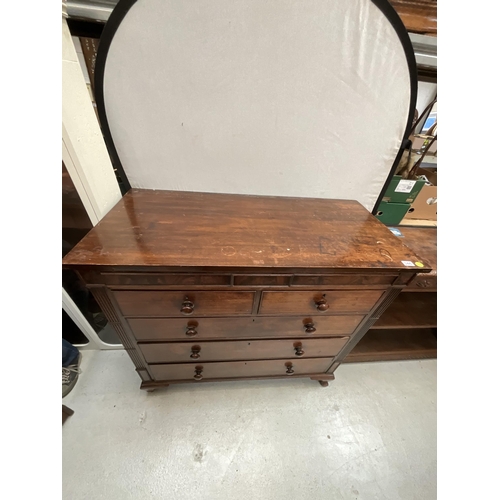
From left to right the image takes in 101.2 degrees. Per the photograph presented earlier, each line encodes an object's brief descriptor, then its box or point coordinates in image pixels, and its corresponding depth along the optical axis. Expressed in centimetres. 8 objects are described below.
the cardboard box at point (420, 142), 103
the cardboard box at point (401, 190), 107
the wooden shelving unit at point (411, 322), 106
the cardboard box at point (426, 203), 114
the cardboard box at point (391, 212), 114
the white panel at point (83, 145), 61
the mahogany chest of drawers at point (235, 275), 59
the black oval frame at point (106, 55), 62
